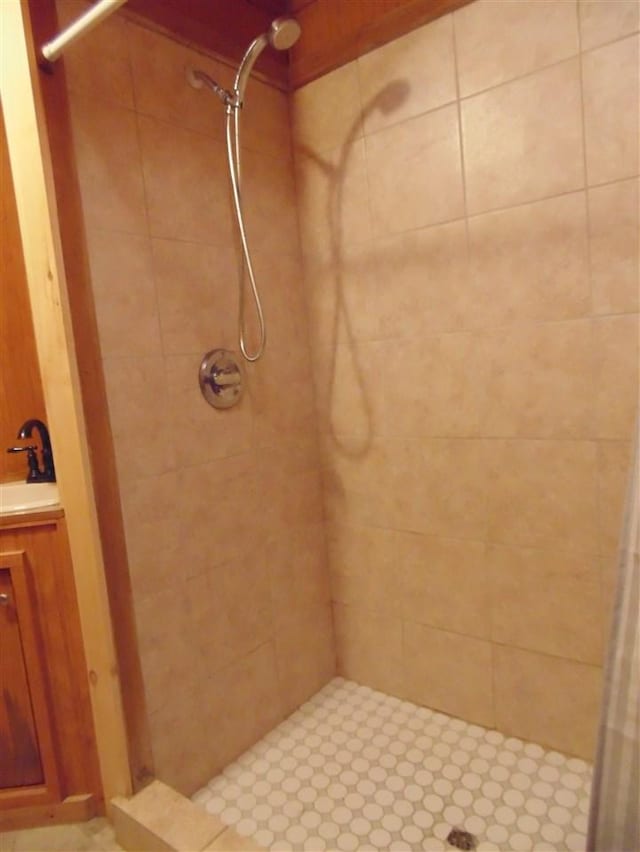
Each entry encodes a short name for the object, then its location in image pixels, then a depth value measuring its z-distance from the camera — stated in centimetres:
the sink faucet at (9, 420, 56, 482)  158
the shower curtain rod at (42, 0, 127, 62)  98
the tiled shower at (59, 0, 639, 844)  124
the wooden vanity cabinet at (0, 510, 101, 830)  126
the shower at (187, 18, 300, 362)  122
